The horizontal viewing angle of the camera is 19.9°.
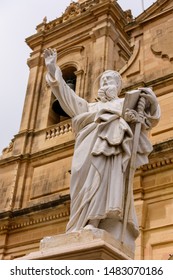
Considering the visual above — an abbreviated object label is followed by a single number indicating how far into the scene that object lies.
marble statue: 3.49
